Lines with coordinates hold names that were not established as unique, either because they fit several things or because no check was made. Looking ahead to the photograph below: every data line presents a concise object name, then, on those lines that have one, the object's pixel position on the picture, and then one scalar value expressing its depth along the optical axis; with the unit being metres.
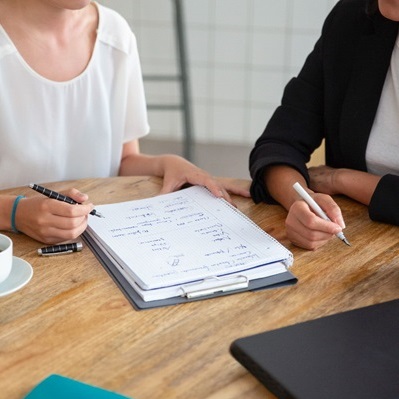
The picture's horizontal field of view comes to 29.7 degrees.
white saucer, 1.14
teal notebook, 0.89
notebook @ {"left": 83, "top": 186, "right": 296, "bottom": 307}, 1.18
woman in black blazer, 1.59
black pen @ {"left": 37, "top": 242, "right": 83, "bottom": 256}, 1.31
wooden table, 0.95
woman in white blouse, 1.79
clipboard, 1.15
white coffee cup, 1.14
